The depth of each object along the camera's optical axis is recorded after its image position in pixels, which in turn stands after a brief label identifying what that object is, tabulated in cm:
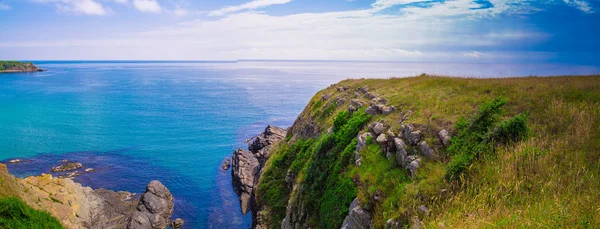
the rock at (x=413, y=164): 1605
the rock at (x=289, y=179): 3169
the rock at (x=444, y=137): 1668
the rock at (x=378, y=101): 2609
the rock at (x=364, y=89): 3511
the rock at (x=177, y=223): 3754
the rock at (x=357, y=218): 1574
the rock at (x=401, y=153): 1753
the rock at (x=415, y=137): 1783
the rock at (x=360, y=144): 2048
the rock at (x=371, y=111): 2511
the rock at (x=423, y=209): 1281
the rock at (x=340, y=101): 3588
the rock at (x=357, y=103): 2902
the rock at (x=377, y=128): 2139
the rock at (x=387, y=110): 2365
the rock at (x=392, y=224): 1341
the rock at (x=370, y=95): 3041
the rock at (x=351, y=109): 2898
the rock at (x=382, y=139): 1995
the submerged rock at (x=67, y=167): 5115
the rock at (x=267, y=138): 5894
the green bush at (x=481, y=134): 1382
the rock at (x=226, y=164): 5669
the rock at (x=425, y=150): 1652
